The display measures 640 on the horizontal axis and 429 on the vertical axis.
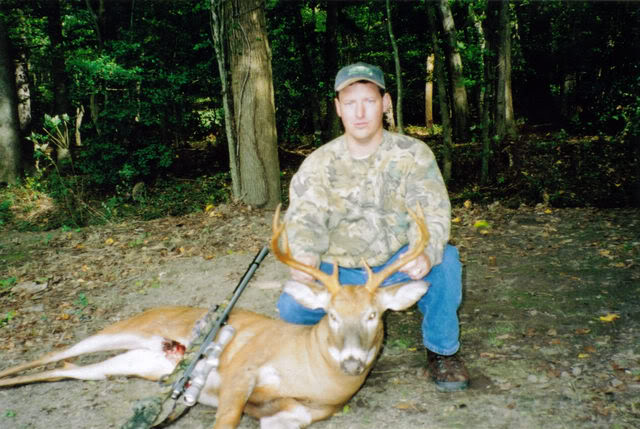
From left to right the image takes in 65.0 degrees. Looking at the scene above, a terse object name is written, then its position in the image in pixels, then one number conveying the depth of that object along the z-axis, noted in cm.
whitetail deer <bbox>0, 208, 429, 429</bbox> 280
